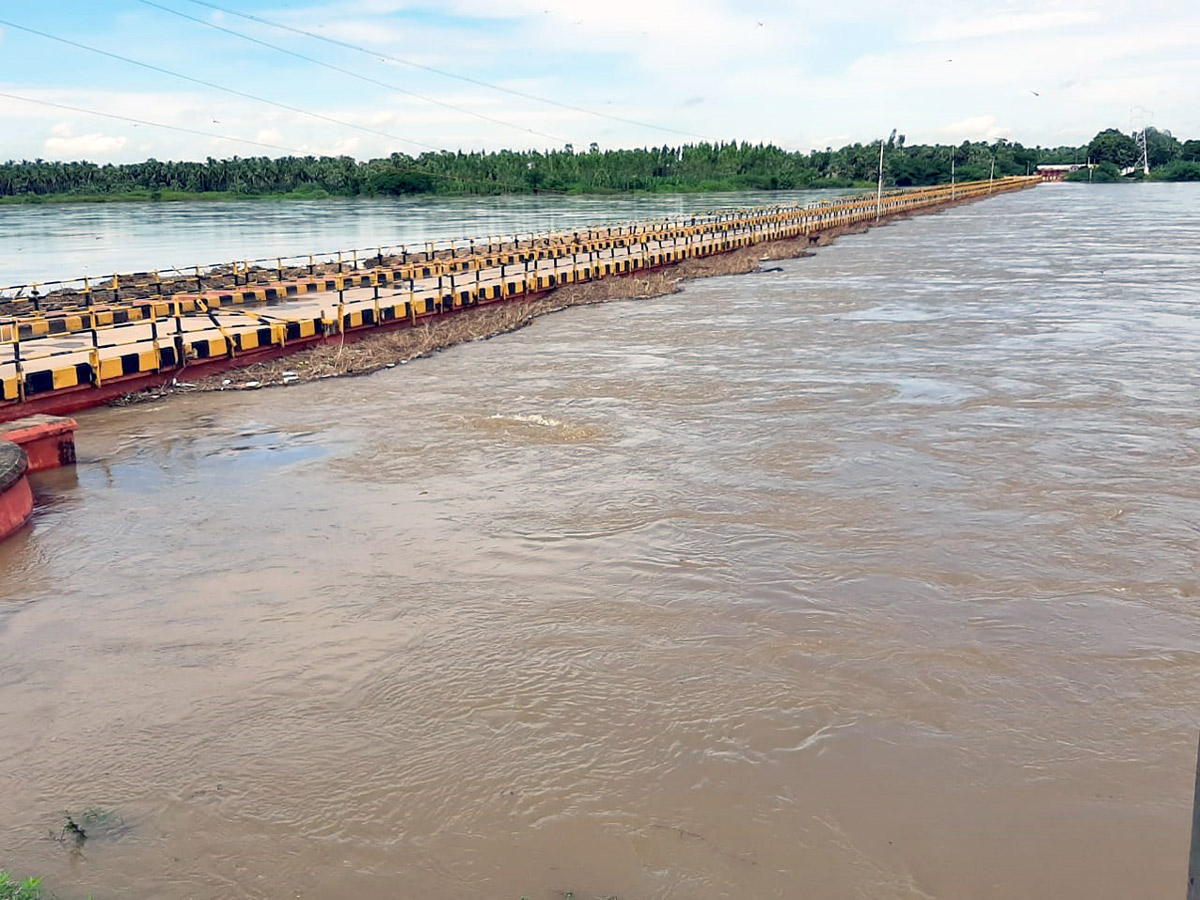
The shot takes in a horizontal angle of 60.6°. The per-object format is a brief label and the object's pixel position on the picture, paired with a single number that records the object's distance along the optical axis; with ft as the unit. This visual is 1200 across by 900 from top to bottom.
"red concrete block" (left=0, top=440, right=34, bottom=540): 24.48
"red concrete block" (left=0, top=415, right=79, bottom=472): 29.60
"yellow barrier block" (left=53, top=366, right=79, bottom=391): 38.22
